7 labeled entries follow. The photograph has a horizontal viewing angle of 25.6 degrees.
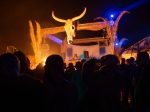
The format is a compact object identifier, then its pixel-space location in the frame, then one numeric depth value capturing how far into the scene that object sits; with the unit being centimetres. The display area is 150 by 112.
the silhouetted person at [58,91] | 405
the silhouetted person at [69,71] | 786
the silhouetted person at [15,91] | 352
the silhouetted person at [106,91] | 510
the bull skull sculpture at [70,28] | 1726
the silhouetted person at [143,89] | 548
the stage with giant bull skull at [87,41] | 1661
